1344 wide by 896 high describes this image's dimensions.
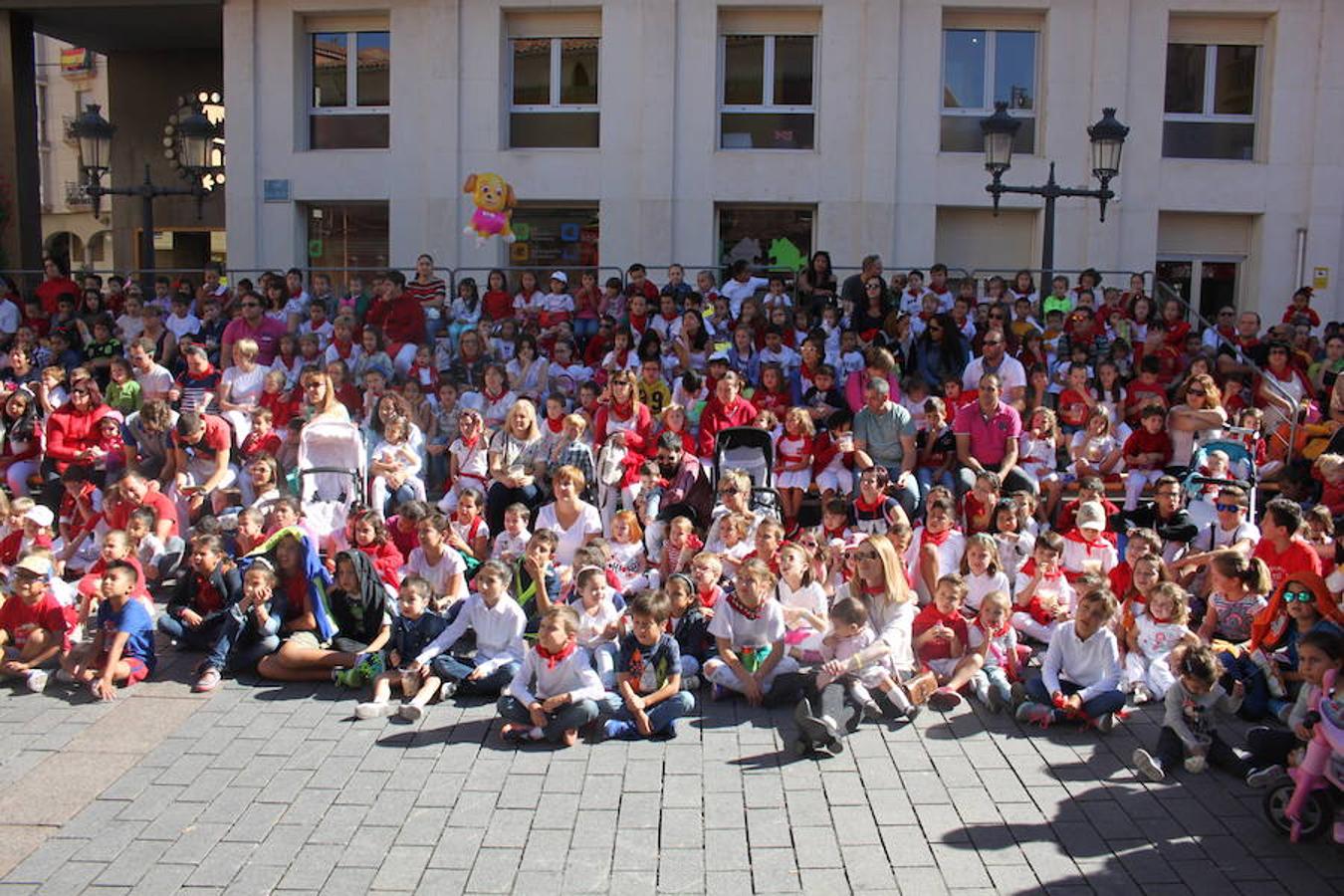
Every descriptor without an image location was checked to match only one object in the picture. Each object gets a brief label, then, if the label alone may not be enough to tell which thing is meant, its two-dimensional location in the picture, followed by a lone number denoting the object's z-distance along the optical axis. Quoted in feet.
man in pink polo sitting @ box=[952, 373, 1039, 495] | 33.63
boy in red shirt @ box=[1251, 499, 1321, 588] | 25.57
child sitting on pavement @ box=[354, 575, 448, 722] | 23.95
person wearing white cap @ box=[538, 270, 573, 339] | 45.55
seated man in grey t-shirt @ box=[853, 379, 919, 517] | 33.50
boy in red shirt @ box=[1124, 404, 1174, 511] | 34.40
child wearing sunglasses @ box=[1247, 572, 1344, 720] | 22.89
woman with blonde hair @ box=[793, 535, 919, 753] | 21.81
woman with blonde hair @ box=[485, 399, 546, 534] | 32.37
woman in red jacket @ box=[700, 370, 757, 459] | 34.42
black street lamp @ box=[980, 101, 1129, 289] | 43.37
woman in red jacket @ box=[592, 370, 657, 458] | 34.63
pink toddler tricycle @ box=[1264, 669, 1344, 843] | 17.30
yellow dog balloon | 51.62
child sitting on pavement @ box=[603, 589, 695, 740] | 21.93
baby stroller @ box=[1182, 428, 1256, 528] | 29.68
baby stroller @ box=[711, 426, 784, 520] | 33.37
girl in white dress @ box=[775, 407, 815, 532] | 33.30
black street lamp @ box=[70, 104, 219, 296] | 48.19
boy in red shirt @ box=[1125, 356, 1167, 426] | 37.83
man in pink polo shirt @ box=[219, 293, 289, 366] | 41.34
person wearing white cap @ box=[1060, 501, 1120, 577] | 27.66
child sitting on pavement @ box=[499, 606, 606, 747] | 21.44
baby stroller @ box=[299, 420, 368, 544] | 32.40
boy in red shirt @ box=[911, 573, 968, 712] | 24.16
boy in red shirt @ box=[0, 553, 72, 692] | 24.63
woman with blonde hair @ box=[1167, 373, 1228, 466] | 34.17
